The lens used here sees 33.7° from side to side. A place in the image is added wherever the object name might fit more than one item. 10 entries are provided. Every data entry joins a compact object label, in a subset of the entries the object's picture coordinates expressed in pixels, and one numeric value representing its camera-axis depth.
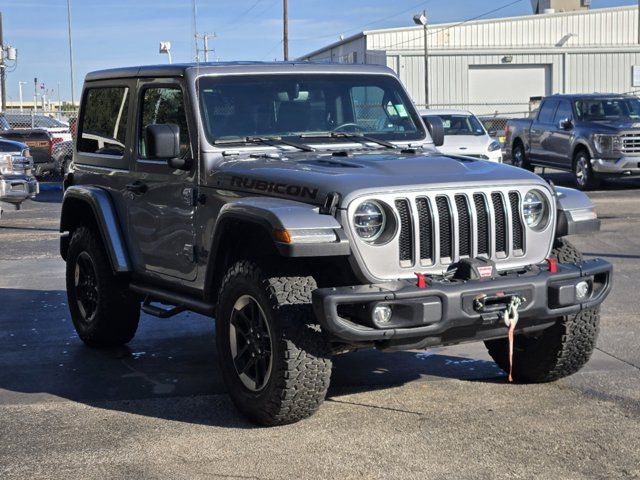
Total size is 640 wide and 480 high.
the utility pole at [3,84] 48.28
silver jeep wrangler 5.25
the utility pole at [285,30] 44.16
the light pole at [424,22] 39.54
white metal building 46.00
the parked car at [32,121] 30.44
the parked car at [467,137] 18.98
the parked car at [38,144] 24.08
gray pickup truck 19.88
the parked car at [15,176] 15.48
